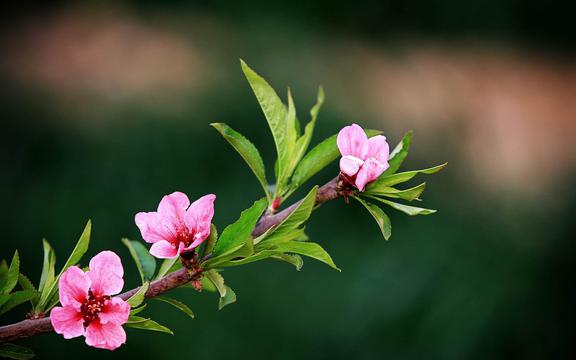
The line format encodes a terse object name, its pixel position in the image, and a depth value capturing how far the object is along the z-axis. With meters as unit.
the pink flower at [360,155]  1.33
